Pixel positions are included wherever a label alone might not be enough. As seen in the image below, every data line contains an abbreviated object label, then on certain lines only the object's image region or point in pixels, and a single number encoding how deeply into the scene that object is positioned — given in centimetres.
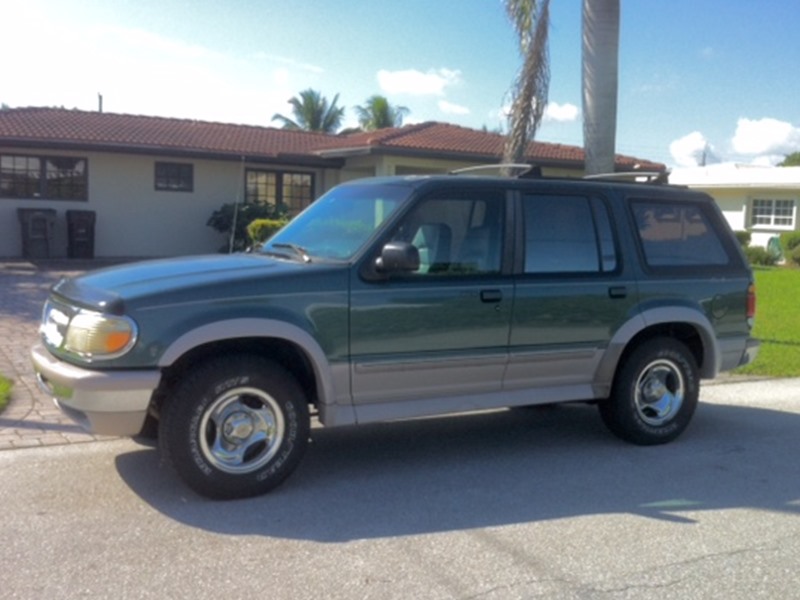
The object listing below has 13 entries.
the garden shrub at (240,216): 2266
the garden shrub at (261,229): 2036
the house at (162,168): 2161
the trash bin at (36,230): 2088
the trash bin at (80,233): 2142
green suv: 579
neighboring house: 3466
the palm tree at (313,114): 4847
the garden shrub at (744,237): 3169
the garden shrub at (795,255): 3077
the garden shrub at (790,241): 3108
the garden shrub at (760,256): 3155
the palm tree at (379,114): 4666
